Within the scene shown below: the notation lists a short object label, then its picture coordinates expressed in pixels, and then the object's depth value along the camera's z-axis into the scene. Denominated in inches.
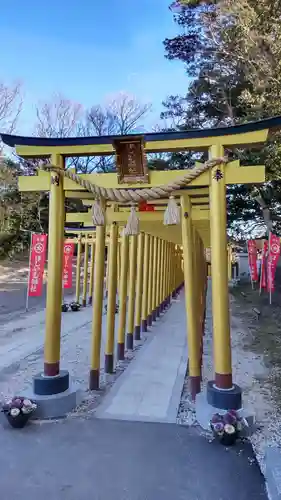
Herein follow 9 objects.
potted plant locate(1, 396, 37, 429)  149.2
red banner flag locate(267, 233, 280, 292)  561.3
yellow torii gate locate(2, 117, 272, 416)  155.9
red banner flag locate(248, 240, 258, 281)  716.0
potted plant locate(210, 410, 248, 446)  135.1
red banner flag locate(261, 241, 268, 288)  658.8
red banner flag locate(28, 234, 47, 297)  495.2
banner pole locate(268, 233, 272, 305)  558.9
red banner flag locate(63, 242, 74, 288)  573.0
